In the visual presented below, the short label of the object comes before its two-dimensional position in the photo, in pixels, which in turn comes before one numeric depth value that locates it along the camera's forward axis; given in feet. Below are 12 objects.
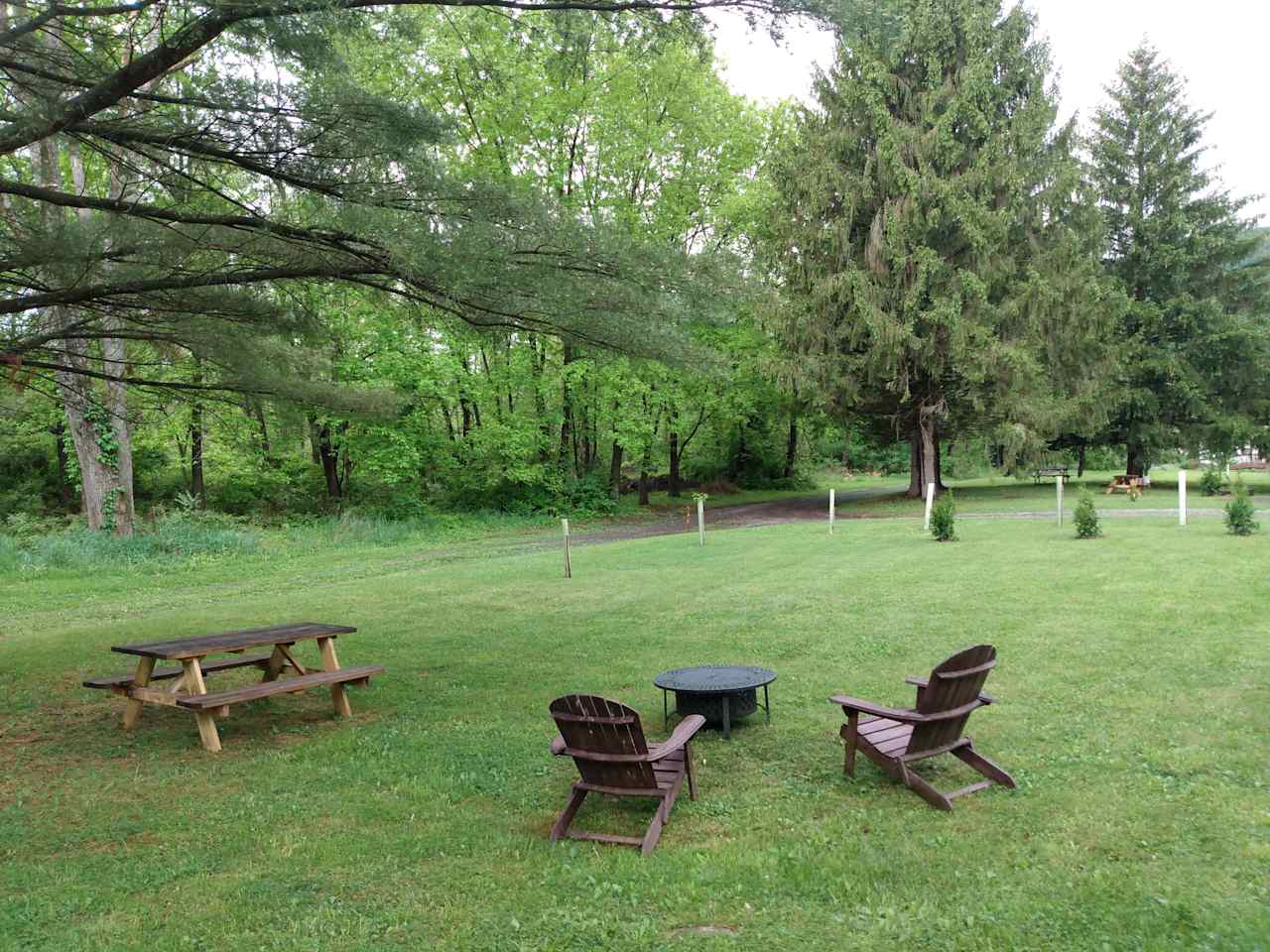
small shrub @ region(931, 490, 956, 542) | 55.62
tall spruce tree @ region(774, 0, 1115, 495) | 86.99
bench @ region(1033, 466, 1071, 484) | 129.89
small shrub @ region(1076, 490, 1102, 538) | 52.70
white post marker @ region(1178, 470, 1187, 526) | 53.96
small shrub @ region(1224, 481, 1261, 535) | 49.42
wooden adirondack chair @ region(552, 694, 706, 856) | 13.62
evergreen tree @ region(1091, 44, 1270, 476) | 101.60
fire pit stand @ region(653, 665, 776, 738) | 19.03
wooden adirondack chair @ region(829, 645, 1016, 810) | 15.16
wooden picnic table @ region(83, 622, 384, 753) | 19.58
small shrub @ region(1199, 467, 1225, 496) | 86.26
